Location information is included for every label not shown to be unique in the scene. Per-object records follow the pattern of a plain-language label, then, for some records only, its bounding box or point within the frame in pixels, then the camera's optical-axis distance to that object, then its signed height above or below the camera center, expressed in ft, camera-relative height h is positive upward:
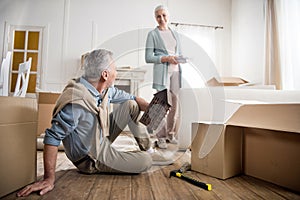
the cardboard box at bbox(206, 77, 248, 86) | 8.41 +1.11
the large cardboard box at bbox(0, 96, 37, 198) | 2.40 -0.43
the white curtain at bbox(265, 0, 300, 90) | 6.84 +2.25
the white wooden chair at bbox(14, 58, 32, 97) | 5.96 +0.85
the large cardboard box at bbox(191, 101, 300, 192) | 2.84 -0.50
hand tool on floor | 2.85 -0.97
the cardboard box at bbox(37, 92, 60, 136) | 6.28 -0.05
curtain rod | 11.99 +4.62
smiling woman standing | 5.34 +1.10
